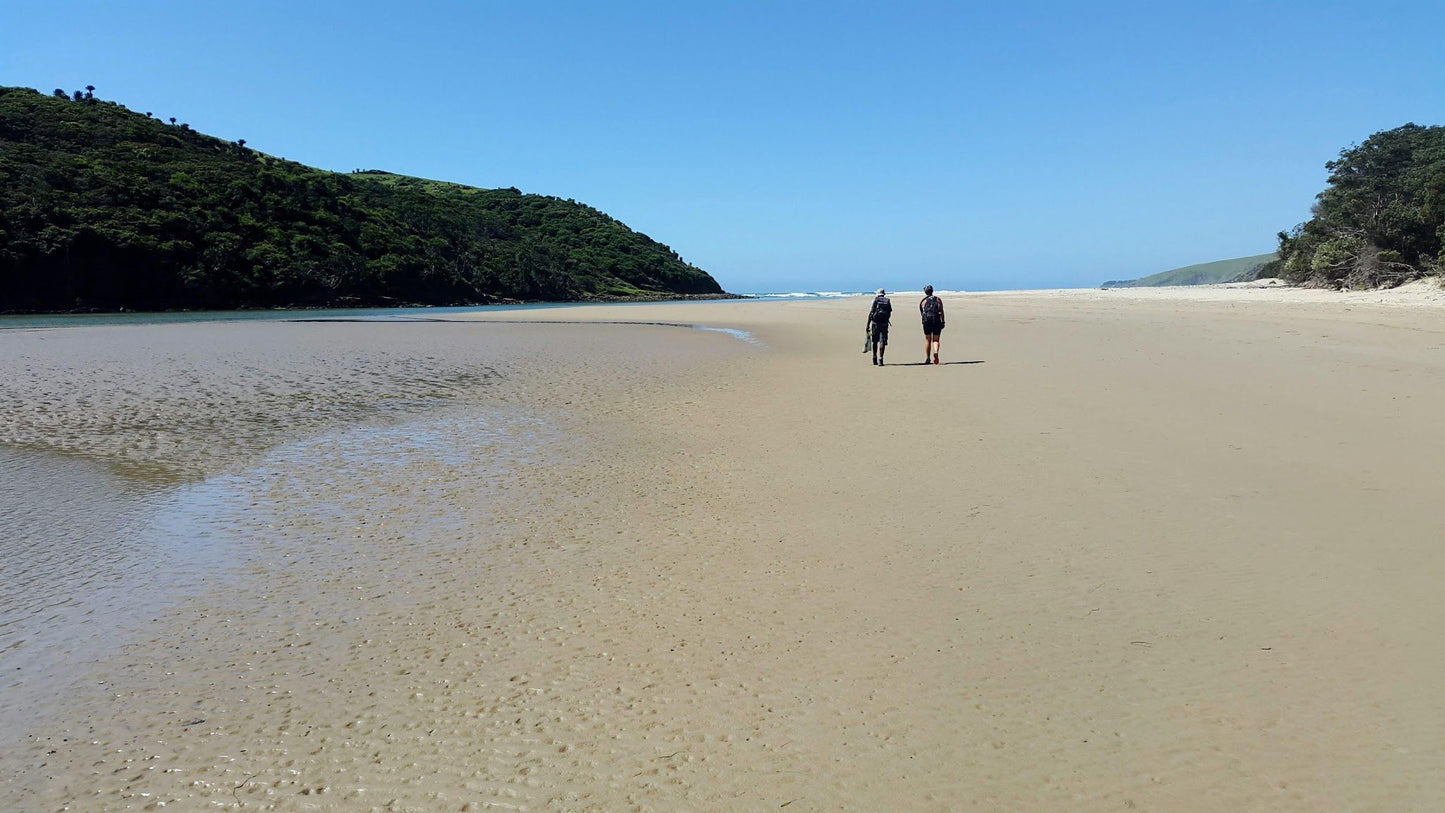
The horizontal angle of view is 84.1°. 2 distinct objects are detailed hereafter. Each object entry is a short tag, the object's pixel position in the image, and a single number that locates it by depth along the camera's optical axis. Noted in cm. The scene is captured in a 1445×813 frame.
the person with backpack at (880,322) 1722
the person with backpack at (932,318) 1720
